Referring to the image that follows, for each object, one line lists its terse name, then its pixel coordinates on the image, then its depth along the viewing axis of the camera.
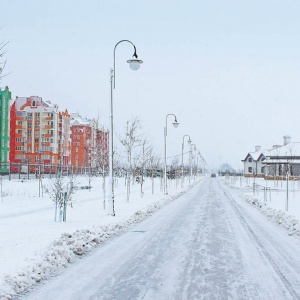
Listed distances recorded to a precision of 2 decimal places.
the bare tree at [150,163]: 38.76
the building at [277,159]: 73.06
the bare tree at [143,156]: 30.06
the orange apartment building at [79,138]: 99.38
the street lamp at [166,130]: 32.28
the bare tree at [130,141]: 26.06
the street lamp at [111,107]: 15.38
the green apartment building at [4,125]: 60.94
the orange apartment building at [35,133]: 80.06
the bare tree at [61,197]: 14.23
